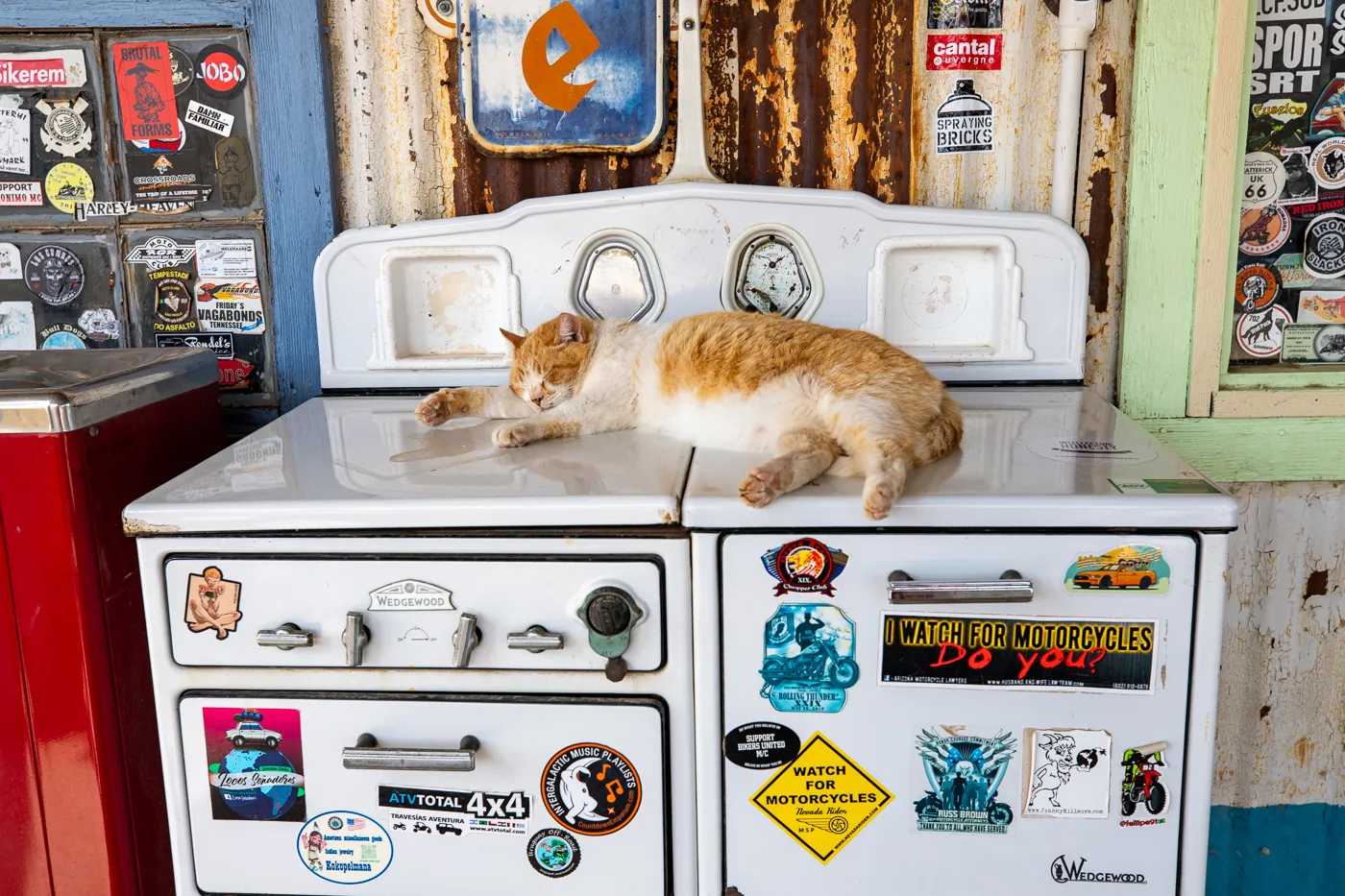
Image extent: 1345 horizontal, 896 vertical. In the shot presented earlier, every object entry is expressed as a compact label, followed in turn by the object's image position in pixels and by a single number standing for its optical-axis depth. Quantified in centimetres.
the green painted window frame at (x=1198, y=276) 178
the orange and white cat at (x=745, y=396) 133
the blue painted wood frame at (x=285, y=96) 186
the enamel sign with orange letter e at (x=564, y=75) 184
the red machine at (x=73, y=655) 131
